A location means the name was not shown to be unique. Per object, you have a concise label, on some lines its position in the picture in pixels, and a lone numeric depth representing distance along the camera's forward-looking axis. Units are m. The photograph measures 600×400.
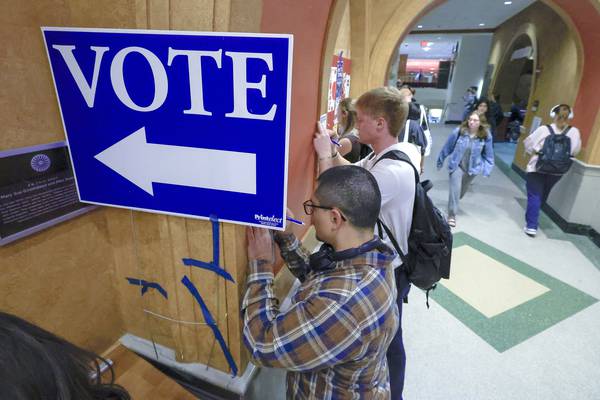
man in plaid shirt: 0.91
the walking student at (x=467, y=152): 4.17
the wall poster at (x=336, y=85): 2.91
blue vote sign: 0.86
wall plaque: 0.92
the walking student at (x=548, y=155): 3.90
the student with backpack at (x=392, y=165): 1.59
